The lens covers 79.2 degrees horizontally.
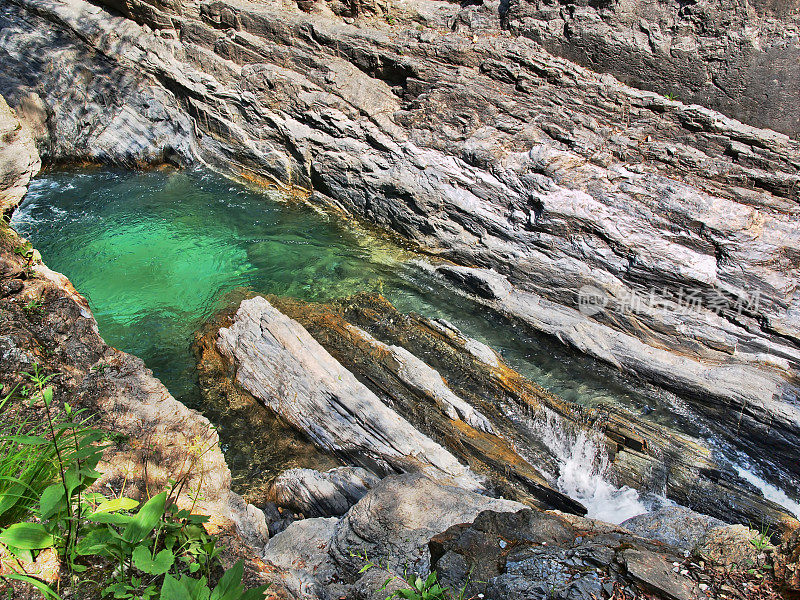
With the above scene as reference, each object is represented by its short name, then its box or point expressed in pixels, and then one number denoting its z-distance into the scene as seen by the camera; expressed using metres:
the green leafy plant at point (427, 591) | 2.37
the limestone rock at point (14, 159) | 4.88
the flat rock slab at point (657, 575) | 2.29
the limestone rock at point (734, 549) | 2.48
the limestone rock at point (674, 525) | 3.38
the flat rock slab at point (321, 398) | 4.70
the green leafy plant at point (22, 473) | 1.90
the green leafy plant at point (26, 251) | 4.02
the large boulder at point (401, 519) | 2.96
